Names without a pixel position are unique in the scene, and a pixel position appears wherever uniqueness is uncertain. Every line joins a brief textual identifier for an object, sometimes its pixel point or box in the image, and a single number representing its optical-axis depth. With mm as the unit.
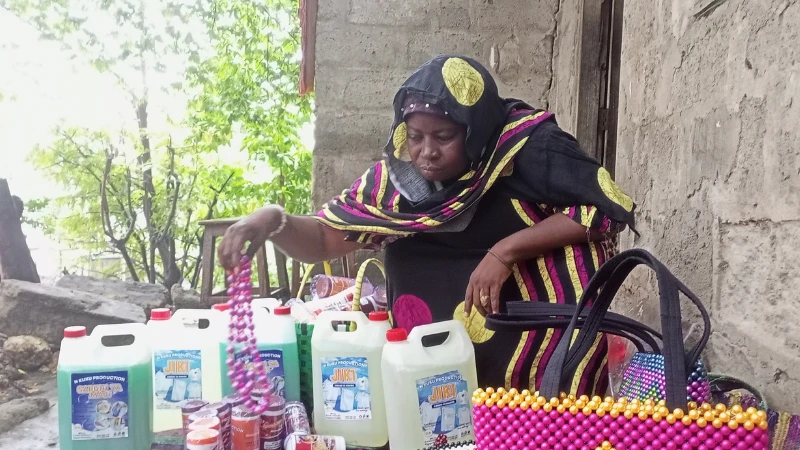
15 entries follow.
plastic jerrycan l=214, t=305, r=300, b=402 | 1340
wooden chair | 3843
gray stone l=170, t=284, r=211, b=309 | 5496
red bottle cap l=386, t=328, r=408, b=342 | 1210
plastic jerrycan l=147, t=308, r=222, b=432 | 1349
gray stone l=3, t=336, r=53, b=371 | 3738
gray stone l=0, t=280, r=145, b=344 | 4062
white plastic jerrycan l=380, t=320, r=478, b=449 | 1163
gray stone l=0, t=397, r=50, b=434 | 2668
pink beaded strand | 1239
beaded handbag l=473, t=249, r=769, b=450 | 693
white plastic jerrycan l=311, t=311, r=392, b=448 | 1269
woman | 1438
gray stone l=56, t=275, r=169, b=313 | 5367
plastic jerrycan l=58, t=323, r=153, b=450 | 1169
